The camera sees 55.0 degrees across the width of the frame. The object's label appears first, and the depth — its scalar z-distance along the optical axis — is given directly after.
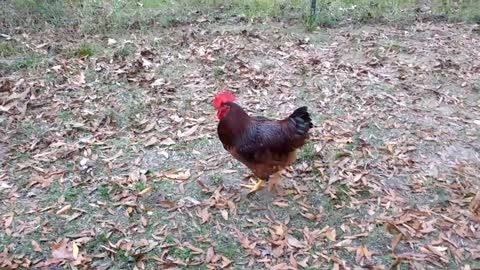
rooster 3.03
